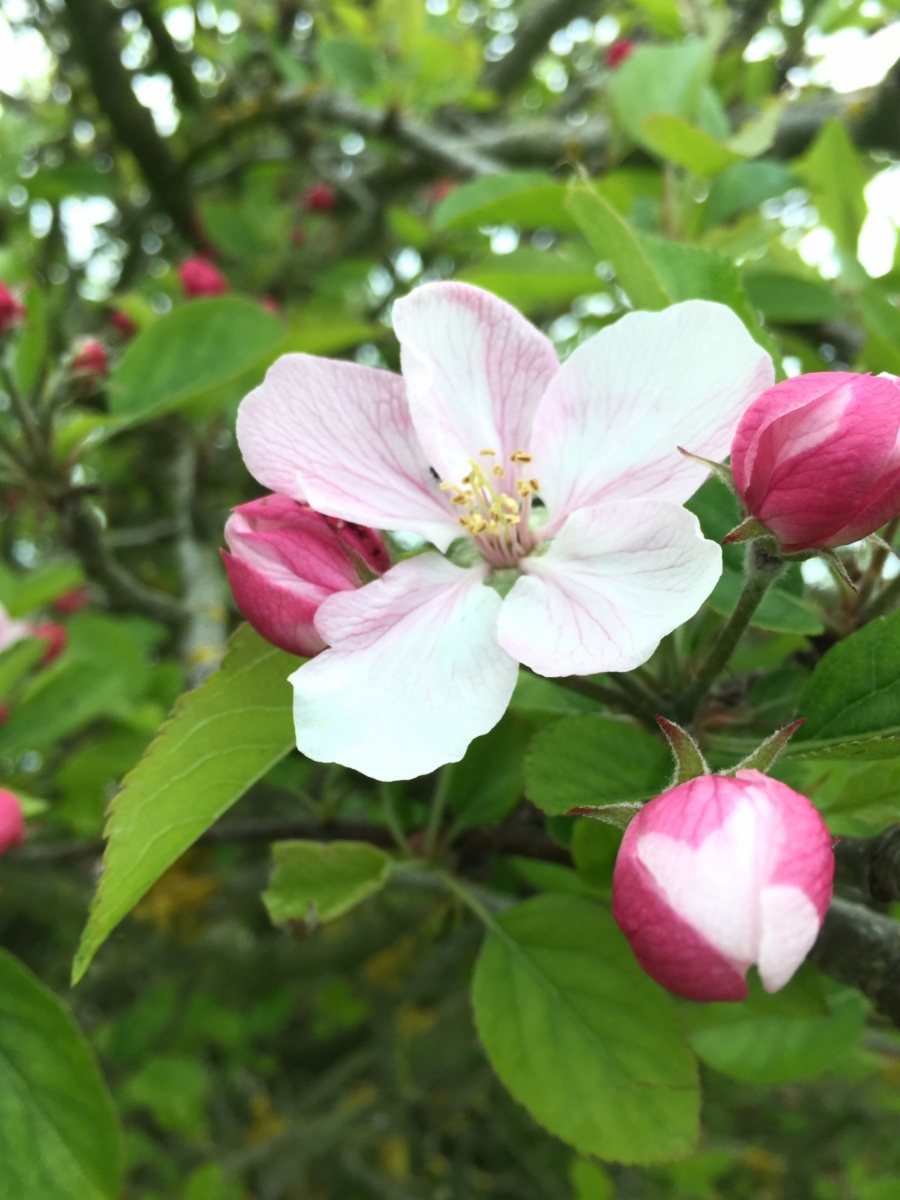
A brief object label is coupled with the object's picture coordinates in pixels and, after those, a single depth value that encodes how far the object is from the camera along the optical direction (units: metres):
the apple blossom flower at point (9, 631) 0.22
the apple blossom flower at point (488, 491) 0.10
